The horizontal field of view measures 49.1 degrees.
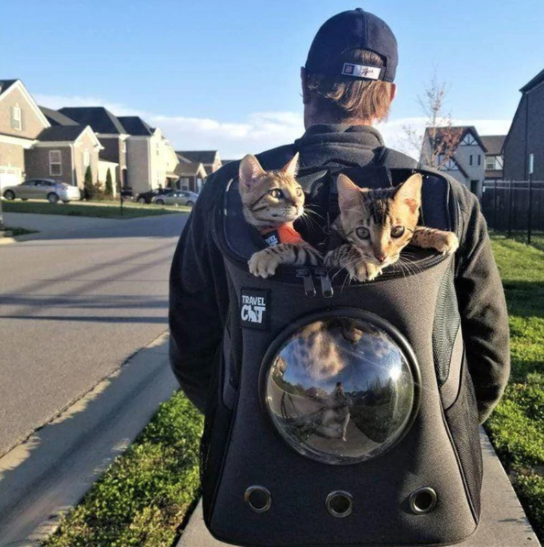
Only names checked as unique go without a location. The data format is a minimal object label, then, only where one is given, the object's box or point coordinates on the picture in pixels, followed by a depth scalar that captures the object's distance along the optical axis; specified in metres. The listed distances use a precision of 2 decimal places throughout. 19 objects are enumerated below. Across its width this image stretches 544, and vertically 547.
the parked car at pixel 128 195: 56.80
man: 1.72
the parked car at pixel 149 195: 56.50
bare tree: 24.54
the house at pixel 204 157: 88.69
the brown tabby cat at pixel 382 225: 1.43
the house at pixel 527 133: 33.06
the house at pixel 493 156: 70.19
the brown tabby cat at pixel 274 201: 1.54
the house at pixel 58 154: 48.84
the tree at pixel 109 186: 52.94
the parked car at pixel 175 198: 54.25
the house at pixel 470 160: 58.69
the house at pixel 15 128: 44.47
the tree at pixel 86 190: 50.00
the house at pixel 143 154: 63.19
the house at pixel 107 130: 61.44
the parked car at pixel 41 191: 41.50
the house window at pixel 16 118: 45.66
